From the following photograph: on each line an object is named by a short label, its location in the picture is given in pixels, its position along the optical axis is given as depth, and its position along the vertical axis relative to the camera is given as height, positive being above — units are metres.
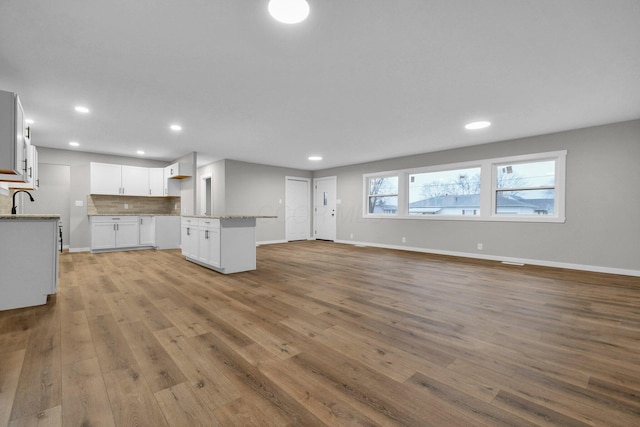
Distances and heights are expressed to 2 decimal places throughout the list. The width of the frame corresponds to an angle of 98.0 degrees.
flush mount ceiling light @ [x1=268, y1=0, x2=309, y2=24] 1.92 +1.43
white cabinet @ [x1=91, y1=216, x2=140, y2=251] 6.29 -0.55
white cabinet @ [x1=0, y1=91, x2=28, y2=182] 2.67 +0.74
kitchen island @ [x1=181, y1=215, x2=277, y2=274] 4.21 -0.54
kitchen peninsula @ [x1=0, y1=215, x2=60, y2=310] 2.66 -0.51
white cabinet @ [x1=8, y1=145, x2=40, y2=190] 3.87 +0.49
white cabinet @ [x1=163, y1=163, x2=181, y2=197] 7.30 +0.63
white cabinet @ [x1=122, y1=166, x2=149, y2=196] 6.91 +0.71
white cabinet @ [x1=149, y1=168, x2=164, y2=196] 7.27 +0.71
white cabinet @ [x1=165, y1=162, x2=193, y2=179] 6.77 +0.94
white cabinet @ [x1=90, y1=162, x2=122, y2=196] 6.55 +0.72
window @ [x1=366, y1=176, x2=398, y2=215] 7.40 +0.39
